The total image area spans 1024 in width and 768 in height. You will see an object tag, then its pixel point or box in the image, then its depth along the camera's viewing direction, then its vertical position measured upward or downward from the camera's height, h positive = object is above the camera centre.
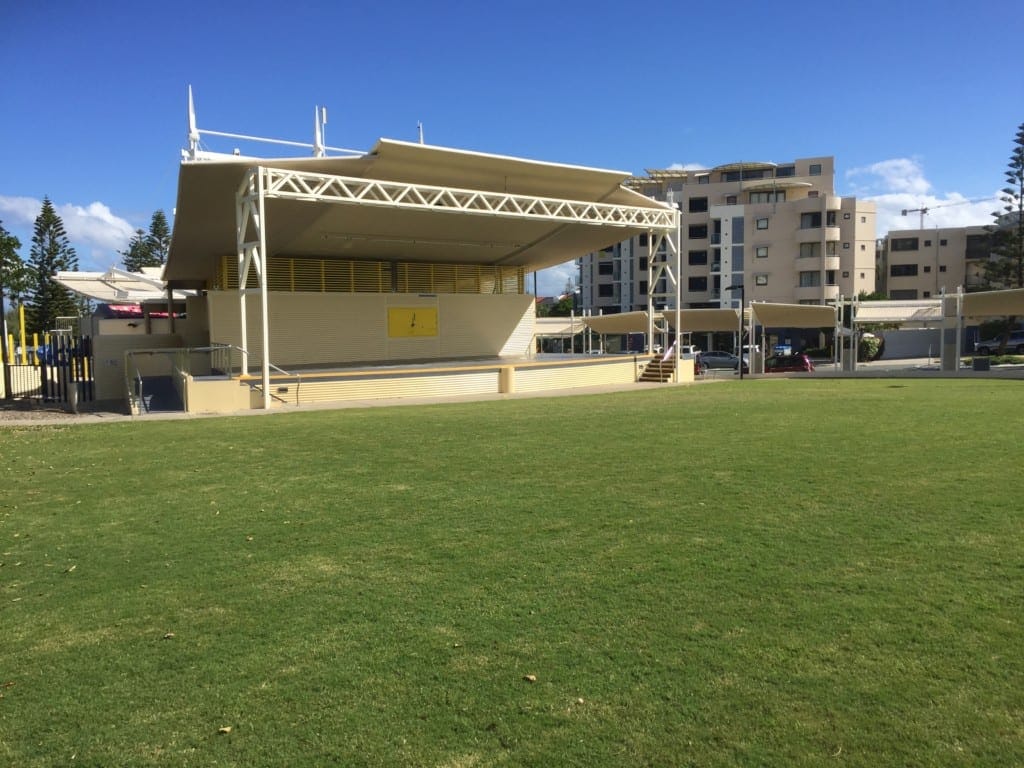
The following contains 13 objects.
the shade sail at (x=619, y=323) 42.00 +0.55
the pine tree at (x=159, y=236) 77.38 +10.88
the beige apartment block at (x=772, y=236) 67.06 +8.97
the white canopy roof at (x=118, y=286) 36.72 +2.75
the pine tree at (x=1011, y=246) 55.34 +6.33
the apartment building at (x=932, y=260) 72.12 +7.00
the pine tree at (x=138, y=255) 83.44 +9.61
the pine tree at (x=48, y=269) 57.38 +5.57
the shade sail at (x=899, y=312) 38.97 +0.98
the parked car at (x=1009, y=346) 53.08 -1.30
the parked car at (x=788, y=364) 36.94 -1.74
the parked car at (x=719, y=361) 43.88 -1.79
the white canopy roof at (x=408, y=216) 19.23 +3.80
